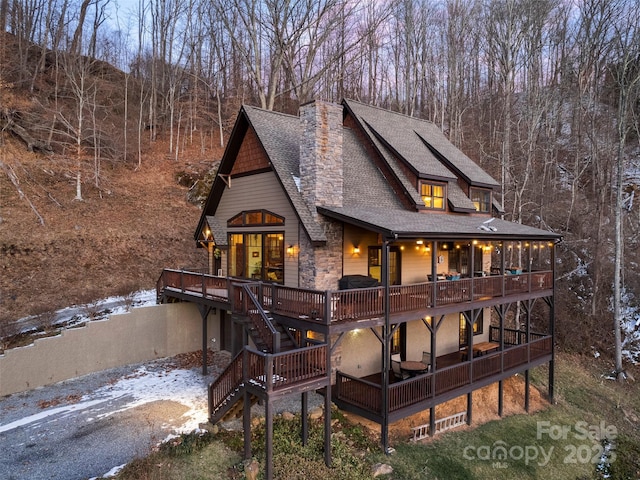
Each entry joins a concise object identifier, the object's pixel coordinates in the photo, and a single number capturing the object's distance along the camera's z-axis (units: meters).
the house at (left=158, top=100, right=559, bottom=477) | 10.72
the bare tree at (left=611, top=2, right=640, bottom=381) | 19.14
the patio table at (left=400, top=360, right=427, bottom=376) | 12.63
